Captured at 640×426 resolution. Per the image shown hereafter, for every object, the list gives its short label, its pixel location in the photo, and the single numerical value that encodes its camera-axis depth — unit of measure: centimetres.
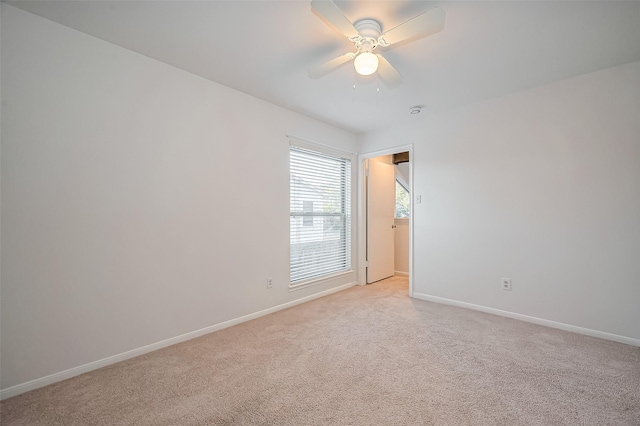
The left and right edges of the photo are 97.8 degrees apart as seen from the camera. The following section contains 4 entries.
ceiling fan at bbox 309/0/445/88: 153
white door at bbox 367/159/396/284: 454
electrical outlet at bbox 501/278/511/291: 305
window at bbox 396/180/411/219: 562
